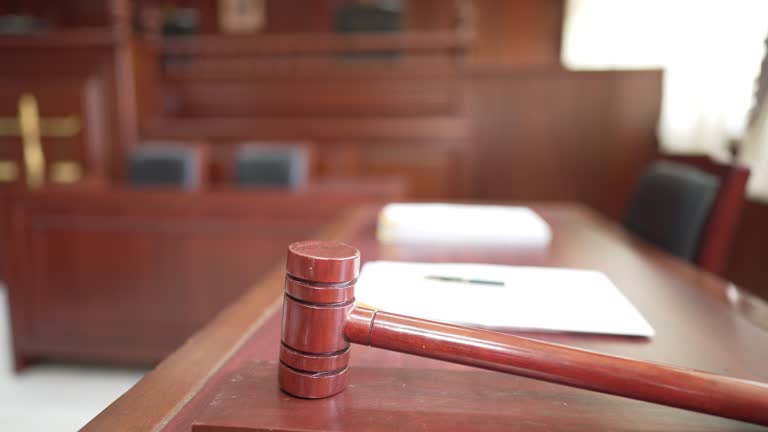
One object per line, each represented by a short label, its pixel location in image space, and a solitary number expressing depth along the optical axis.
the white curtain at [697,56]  2.10
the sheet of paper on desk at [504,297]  0.51
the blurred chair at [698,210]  0.96
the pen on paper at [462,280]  0.61
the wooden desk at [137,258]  1.76
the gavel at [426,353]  0.34
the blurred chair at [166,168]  2.51
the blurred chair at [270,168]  2.51
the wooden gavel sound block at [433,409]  0.35
